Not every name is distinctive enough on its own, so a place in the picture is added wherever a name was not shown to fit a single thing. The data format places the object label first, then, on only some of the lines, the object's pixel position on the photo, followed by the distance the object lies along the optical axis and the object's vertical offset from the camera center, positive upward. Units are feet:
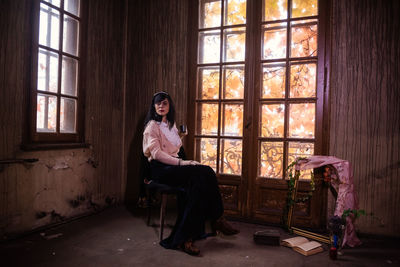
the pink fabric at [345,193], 7.79 -1.62
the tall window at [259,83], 9.56 +1.88
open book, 7.26 -2.96
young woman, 7.32 -1.31
